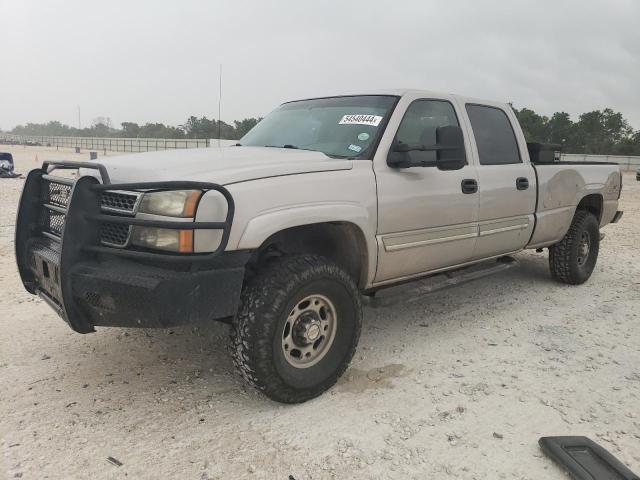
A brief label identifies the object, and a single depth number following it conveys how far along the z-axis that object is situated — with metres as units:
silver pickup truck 2.51
